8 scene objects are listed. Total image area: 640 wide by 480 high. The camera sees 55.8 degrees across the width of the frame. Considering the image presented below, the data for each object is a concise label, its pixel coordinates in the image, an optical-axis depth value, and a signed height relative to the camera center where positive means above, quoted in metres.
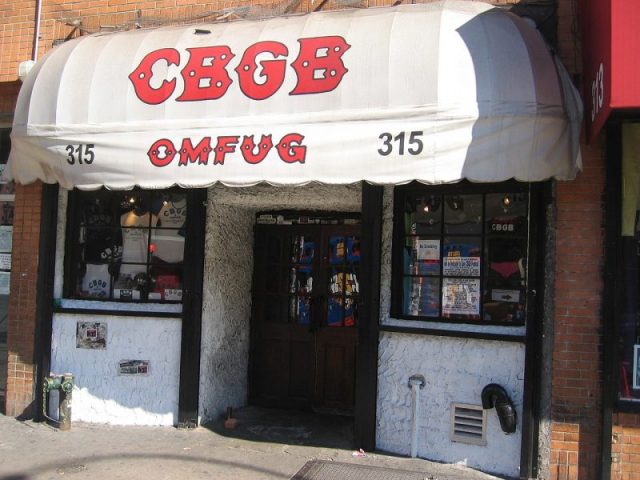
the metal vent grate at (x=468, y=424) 5.33 -1.41
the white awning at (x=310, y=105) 4.55 +1.26
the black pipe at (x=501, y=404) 5.08 -1.18
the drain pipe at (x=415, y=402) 5.48 -1.27
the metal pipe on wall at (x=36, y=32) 6.74 +2.41
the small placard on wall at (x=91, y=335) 6.45 -0.91
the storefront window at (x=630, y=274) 4.86 -0.03
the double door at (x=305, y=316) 6.92 -0.68
